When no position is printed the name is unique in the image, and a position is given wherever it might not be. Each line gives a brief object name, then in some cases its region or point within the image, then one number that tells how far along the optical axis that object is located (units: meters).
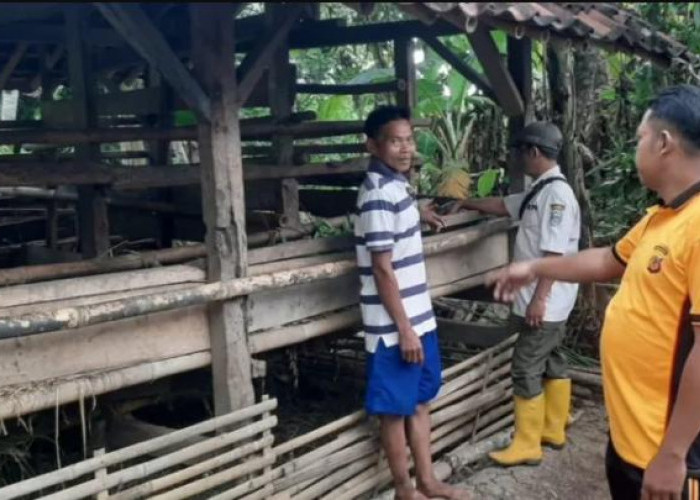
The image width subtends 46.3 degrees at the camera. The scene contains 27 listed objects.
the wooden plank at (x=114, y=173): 3.60
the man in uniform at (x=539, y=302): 4.35
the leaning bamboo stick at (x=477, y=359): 4.55
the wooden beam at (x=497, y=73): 4.32
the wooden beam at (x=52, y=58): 6.32
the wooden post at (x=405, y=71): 5.98
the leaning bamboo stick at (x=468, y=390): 4.47
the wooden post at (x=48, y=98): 6.39
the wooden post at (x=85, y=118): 4.92
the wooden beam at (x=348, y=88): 6.10
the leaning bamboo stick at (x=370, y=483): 3.83
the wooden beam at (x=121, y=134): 4.09
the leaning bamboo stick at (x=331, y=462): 3.53
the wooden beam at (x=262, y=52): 3.28
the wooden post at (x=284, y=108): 5.30
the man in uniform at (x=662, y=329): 2.15
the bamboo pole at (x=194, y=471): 2.94
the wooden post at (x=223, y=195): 3.16
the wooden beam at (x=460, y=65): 5.18
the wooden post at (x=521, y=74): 5.02
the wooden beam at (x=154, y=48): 2.93
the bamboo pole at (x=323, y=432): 3.53
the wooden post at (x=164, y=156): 6.13
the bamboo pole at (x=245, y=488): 3.23
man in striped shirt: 3.53
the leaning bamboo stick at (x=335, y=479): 3.62
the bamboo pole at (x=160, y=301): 2.62
